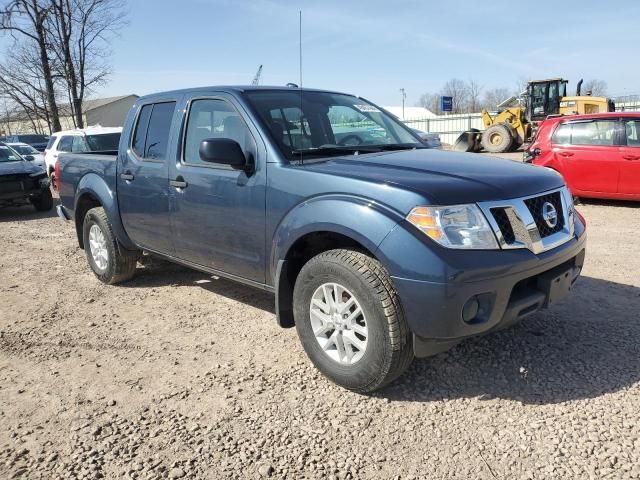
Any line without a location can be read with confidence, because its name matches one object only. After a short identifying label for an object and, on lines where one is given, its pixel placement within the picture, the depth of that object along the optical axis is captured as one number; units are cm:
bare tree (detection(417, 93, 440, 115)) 10190
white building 7488
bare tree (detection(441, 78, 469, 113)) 9150
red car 865
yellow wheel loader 2052
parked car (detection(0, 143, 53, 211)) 1080
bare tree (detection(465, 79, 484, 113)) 8962
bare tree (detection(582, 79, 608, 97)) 5990
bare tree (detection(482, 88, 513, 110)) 9069
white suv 1301
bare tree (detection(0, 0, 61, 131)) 2921
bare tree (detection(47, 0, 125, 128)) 3072
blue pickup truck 274
